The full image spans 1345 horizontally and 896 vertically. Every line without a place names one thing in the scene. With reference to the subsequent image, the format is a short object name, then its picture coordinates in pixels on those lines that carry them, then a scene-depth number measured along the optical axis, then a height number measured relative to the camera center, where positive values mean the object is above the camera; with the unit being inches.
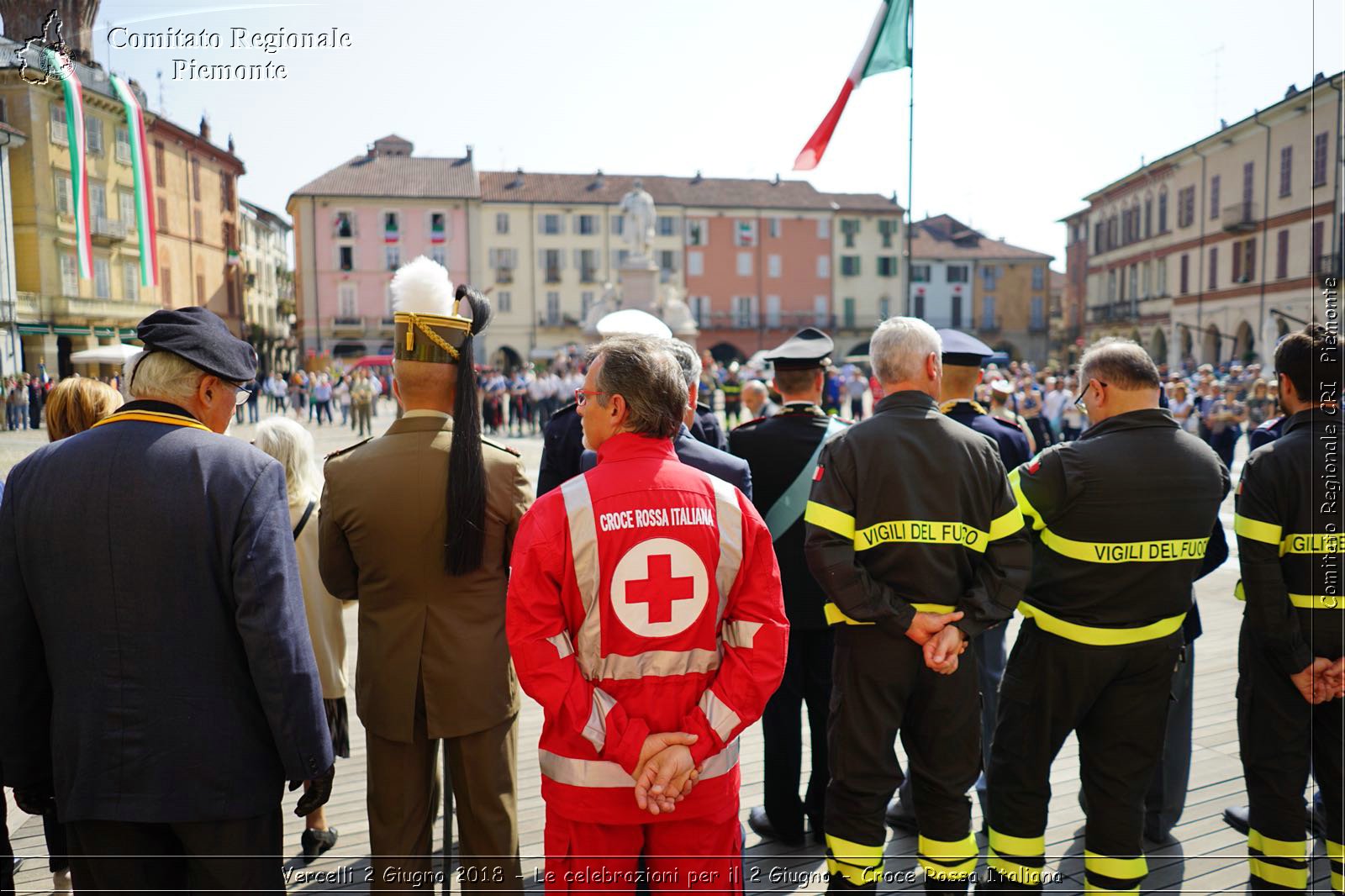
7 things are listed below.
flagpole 263.9 +59.1
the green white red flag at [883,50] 292.5 +97.8
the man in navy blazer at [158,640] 93.0 -28.1
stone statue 1280.8 +194.6
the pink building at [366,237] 2220.7 +308.9
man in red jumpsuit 94.3 -29.6
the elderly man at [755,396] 270.4 -11.0
